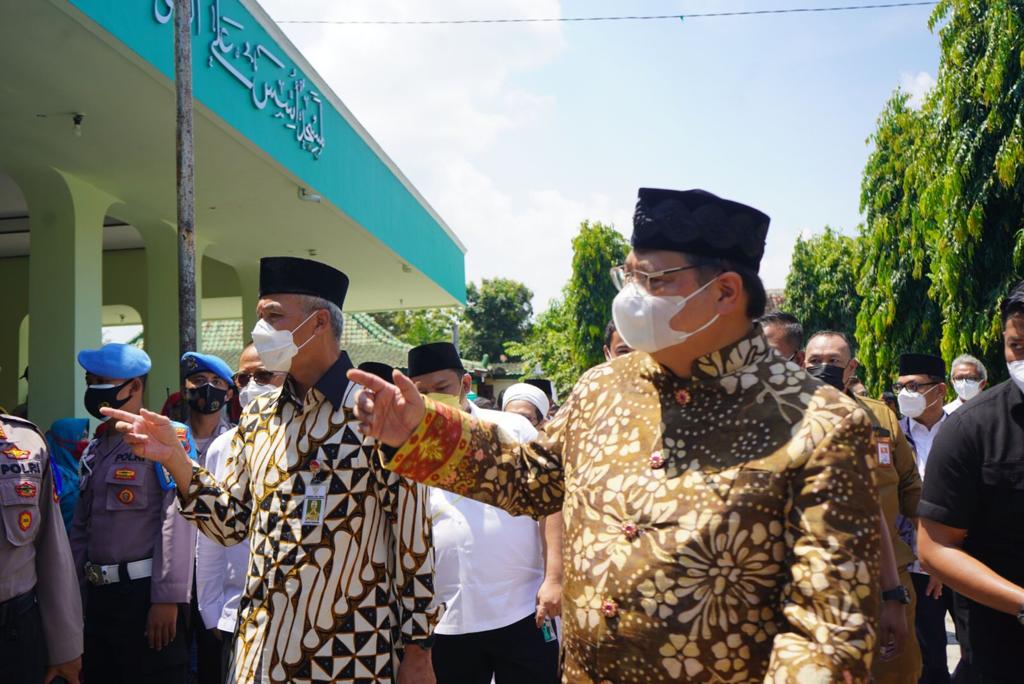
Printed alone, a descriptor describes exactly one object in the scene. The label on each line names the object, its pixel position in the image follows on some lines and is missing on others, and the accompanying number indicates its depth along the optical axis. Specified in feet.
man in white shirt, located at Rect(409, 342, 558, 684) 13.15
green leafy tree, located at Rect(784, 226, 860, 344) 100.48
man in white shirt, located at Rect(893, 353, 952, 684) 18.07
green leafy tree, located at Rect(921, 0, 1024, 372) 32.32
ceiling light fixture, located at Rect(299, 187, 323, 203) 33.32
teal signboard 21.36
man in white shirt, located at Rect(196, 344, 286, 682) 14.32
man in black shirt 9.05
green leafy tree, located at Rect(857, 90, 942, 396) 45.73
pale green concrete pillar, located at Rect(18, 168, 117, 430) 30.12
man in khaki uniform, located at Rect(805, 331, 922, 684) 11.57
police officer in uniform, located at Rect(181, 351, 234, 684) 17.53
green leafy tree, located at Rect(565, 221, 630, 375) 83.61
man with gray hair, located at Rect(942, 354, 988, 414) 23.52
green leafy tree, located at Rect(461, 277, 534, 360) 197.06
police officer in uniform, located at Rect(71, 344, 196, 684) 13.84
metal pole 21.93
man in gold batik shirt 6.12
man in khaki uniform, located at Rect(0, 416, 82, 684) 11.54
